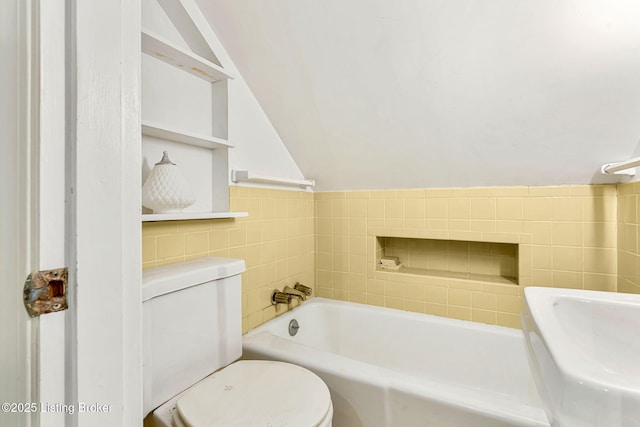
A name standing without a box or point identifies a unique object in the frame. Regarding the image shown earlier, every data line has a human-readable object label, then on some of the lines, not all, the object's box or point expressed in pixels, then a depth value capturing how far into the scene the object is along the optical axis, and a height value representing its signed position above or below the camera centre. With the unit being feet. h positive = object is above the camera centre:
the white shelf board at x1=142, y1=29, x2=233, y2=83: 3.71 +2.13
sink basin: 1.68 -1.05
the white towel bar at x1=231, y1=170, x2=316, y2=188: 5.04 +0.63
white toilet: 2.92 -1.88
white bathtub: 3.40 -2.30
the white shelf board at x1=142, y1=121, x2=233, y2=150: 3.72 +1.06
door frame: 1.42 +0.05
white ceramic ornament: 3.75 +0.31
